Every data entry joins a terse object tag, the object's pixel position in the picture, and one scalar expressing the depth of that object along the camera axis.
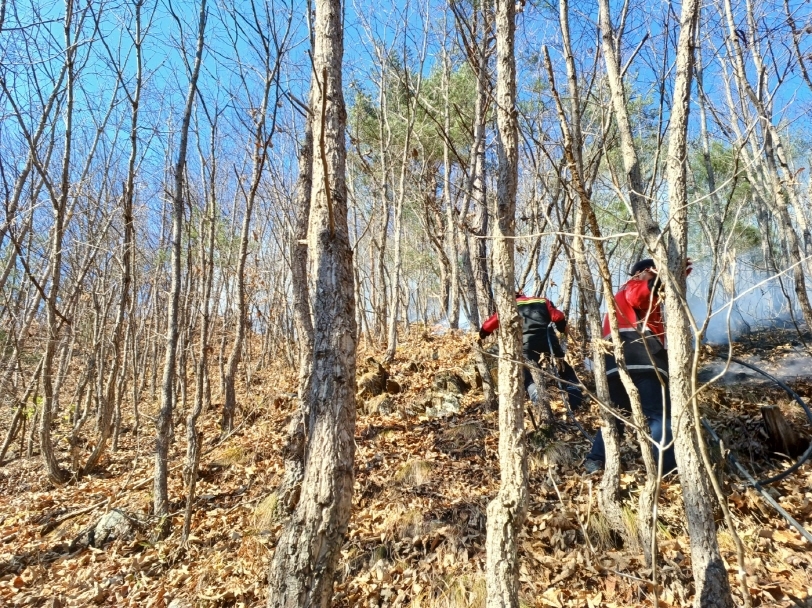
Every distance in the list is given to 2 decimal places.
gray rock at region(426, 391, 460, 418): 5.75
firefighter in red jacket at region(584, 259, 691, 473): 3.07
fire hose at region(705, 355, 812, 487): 1.81
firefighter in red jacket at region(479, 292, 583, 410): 4.52
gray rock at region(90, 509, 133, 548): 4.48
